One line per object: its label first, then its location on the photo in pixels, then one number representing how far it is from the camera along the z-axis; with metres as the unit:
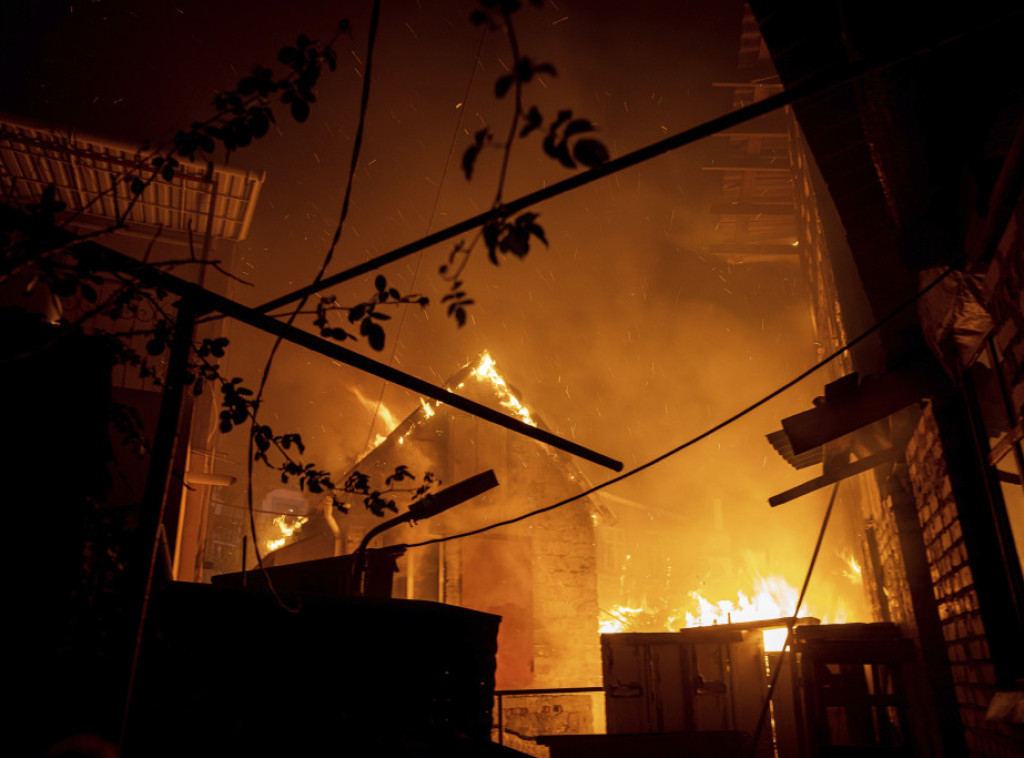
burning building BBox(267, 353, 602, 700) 17.50
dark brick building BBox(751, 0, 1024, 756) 3.49
